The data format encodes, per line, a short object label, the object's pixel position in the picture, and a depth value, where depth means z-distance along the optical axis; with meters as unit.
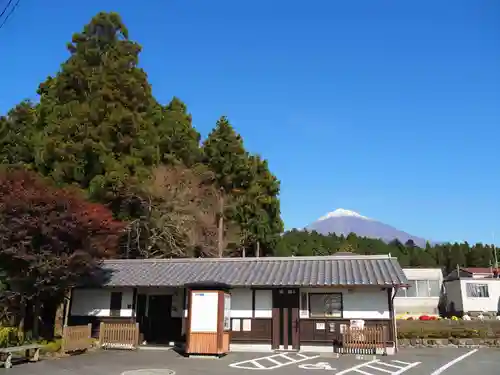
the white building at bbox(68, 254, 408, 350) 17.41
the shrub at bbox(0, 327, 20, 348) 14.08
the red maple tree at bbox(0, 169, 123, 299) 14.88
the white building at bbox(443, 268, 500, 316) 36.52
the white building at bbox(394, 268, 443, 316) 35.22
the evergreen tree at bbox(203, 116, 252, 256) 35.84
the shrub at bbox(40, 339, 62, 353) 14.73
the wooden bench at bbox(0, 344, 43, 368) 12.38
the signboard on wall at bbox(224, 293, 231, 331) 16.22
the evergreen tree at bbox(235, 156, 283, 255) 36.41
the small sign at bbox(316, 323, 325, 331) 17.48
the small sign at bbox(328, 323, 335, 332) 17.41
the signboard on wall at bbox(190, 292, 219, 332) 15.51
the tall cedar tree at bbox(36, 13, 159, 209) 24.89
